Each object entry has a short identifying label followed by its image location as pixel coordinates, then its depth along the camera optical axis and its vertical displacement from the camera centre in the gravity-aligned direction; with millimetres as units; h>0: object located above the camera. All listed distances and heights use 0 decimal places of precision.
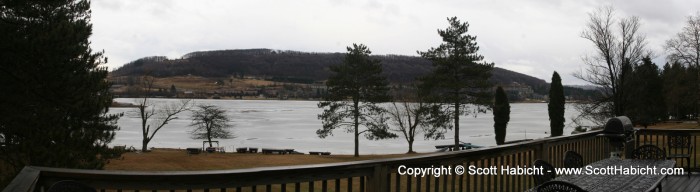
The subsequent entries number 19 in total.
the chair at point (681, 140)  8156 -662
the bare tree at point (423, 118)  40781 -1537
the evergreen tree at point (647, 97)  40094 +369
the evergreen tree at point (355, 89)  41312 +672
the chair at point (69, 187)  2711 -470
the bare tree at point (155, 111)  44891 -1523
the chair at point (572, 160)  5910 -661
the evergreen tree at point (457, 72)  38688 +1967
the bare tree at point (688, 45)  30172 +3279
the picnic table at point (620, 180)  4633 -742
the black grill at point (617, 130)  7504 -409
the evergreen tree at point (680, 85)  31031 +1154
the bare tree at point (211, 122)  57588 -2813
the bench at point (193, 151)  38888 -4059
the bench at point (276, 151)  43594 -4439
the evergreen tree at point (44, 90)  15180 +133
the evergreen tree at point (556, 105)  41688 -428
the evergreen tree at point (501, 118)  43312 -1500
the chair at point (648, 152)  7273 -701
